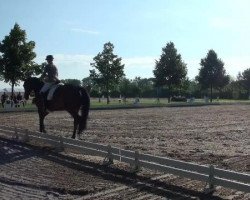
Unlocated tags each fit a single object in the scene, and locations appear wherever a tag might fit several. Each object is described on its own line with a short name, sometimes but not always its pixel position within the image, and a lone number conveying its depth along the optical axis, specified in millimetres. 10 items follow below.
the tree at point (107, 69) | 59062
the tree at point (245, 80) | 101538
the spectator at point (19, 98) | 47062
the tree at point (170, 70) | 66875
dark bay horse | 16938
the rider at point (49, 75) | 17484
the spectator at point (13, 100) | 44544
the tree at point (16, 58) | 46406
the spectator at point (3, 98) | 45694
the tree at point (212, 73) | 76062
